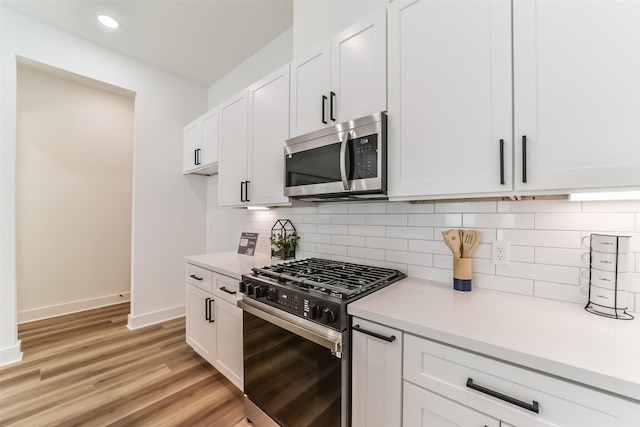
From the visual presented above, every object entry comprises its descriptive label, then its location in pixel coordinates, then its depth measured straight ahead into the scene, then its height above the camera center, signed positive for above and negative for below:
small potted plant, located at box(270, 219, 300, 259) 2.33 -0.26
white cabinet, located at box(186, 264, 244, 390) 1.85 -0.88
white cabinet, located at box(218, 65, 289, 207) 1.96 +0.59
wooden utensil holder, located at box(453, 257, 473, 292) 1.35 -0.32
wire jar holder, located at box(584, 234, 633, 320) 0.99 -0.24
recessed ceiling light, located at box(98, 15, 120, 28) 2.42 +1.81
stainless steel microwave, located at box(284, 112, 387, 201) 1.38 +0.31
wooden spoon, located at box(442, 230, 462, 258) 1.37 -0.14
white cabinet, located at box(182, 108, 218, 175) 2.84 +0.79
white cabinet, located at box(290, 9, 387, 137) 1.41 +0.82
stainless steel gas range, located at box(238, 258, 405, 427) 1.17 -0.65
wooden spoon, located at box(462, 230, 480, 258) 1.36 -0.14
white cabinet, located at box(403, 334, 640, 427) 0.69 -0.55
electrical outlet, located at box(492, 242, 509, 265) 1.32 -0.20
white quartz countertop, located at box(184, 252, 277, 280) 1.91 -0.44
